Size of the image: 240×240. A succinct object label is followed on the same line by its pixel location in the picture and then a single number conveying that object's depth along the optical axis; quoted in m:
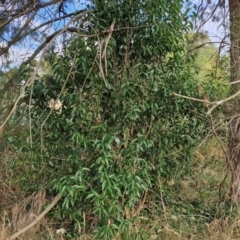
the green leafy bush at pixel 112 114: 3.12
